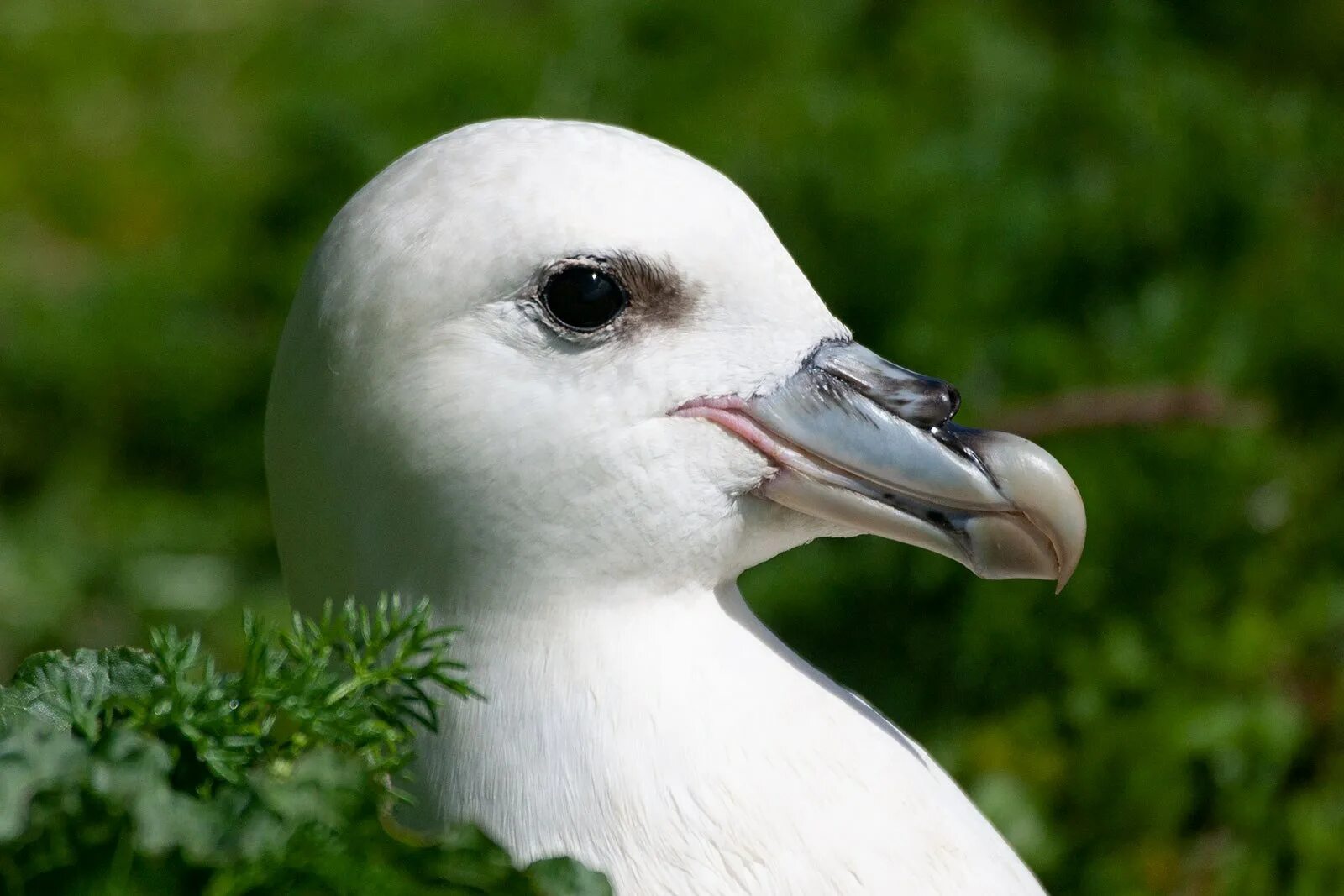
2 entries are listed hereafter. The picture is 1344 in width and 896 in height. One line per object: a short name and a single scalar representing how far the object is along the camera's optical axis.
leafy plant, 2.35
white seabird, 2.40
